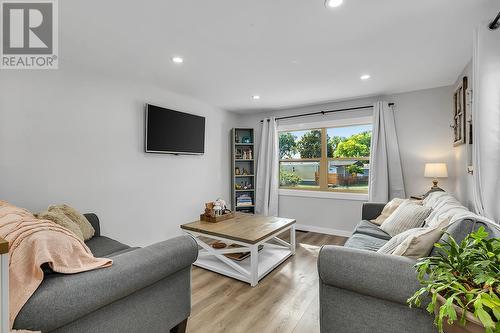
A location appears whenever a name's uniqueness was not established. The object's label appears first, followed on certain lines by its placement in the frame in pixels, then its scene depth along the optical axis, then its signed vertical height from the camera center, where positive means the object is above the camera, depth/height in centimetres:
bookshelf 480 -9
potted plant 72 -41
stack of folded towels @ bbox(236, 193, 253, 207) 477 -73
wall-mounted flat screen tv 324 +53
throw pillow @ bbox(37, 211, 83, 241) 192 -47
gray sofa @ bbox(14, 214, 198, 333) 94 -63
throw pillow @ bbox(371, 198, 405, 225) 273 -52
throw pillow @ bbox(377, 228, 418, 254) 146 -49
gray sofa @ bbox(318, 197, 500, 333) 115 -66
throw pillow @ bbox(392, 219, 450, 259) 128 -43
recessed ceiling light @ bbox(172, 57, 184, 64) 245 +115
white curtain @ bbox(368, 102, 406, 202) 356 +13
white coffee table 242 -90
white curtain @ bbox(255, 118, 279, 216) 467 +0
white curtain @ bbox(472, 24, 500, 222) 165 +37
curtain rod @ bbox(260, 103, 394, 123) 378 +99
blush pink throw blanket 92 -40
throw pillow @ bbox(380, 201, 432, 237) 217 -50
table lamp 300 -5
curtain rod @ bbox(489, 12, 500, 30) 161 +104
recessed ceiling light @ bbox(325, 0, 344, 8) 157 +114
